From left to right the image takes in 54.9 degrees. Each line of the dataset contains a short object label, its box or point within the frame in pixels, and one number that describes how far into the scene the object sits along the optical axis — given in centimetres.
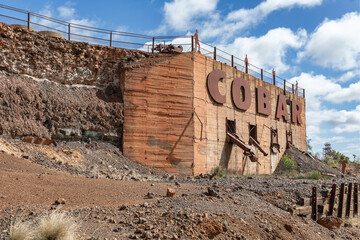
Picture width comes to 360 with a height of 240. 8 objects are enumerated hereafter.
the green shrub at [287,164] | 2758
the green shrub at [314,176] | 2256
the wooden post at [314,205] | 1362
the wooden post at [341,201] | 1647
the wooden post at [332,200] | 1536
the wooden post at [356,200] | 1894
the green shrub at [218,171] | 1933
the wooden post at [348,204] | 1761
